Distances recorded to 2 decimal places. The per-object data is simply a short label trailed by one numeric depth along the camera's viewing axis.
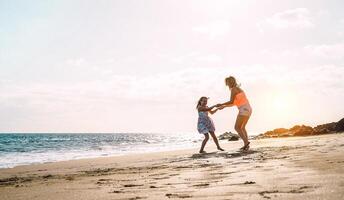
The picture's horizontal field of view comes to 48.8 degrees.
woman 10.73
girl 12.71
